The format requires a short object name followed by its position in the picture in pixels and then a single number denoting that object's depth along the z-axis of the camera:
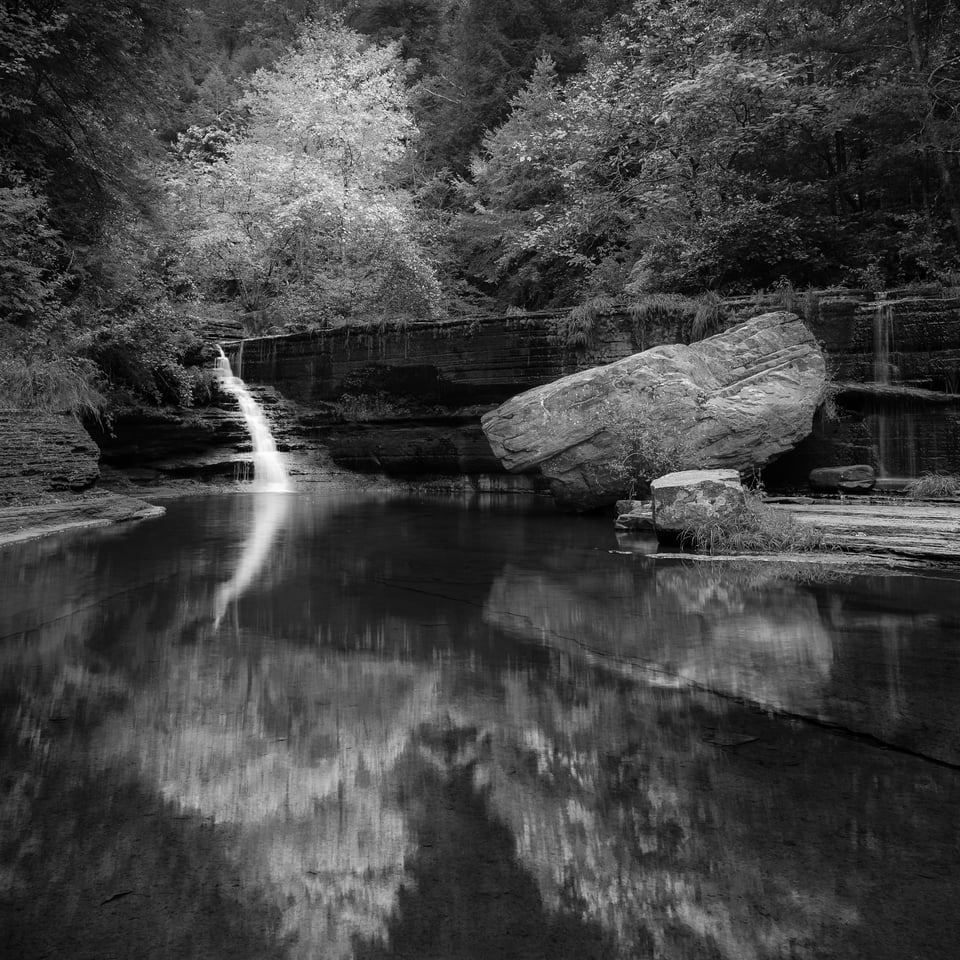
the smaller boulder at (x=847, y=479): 10.49
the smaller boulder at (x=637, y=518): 8.45
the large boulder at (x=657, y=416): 9.97
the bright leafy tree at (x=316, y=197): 20.62
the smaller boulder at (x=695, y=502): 6.88
